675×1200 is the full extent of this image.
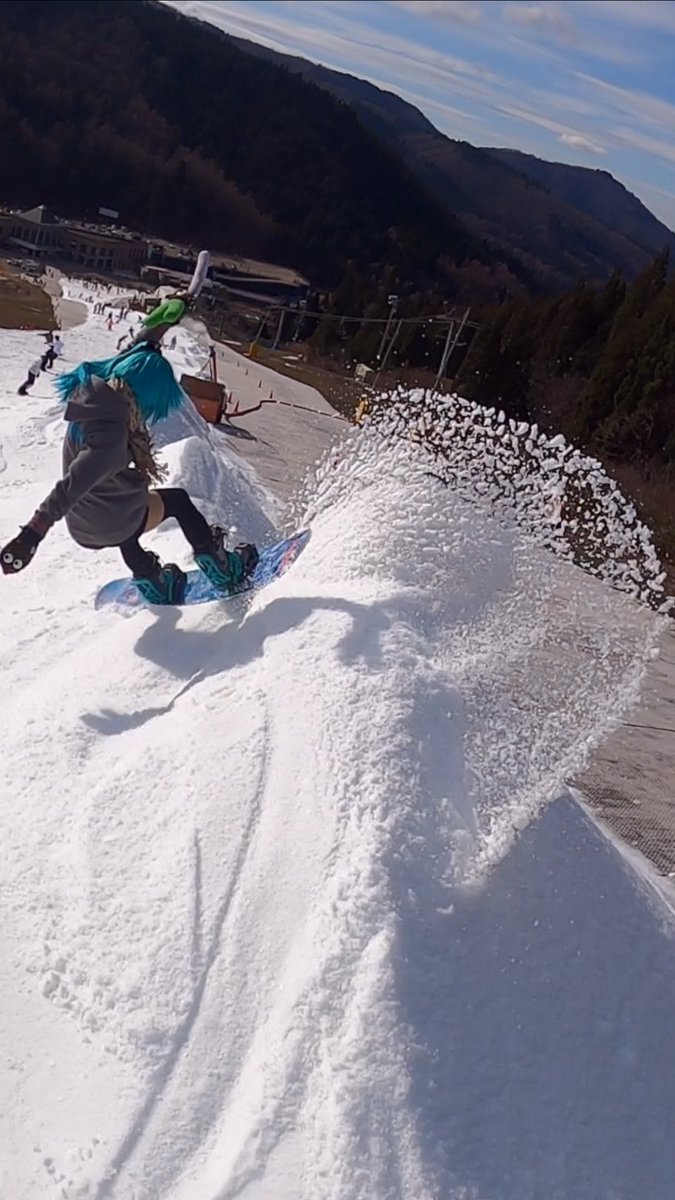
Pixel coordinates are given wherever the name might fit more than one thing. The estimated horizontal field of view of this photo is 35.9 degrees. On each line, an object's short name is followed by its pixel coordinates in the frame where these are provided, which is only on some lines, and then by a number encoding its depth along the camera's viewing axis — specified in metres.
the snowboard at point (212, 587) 5.81
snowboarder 5.32
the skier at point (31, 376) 16.95
